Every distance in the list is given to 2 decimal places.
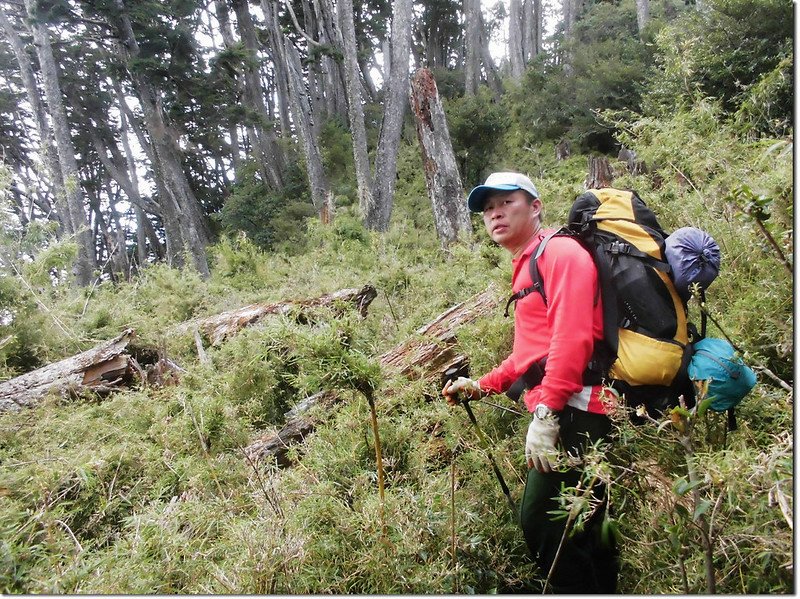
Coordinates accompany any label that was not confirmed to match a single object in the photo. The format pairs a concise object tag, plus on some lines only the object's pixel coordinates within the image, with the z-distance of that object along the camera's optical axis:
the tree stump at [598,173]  7.16
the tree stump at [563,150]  12.35
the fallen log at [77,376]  4.63
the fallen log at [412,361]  3.49
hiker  1.78
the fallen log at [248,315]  5.69
